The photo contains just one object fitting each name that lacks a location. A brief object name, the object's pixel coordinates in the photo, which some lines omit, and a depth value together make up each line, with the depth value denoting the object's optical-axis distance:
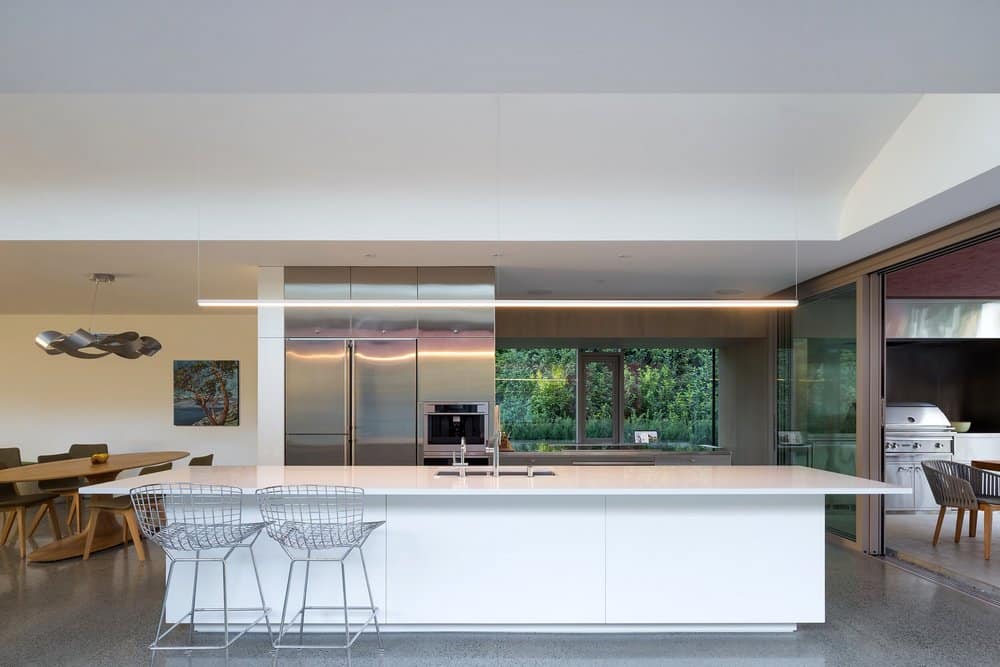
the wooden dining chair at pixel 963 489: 6.07
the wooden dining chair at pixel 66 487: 6.94
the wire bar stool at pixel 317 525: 3.80
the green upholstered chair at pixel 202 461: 7.23
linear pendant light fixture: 4.79
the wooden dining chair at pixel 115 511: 6.08
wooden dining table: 6.13
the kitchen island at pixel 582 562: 4.18
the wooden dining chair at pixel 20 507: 6.28
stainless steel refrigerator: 6.60
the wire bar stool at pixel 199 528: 3.86
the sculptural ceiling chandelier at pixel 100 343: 6.42
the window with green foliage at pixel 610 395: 10.12
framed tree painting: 10.42
